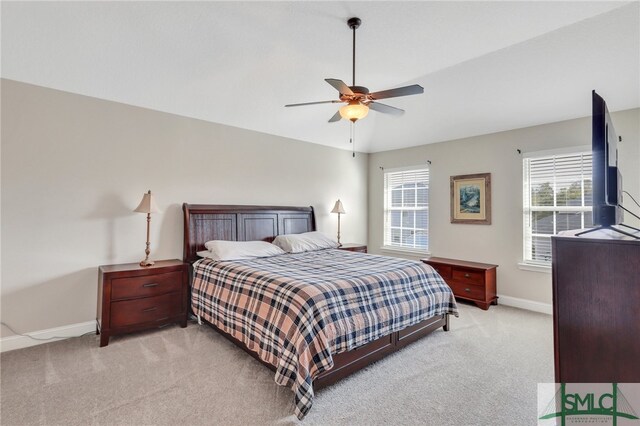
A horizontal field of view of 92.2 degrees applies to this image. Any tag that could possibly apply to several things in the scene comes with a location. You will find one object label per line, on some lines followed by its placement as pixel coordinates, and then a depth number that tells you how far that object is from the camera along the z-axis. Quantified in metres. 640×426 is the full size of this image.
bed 2.11
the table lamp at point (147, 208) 3.35
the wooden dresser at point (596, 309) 1.22
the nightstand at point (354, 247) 5.00
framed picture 4.58
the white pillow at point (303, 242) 4.28
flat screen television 1.39
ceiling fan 2.36
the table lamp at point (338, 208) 5.29
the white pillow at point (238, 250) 3.57
